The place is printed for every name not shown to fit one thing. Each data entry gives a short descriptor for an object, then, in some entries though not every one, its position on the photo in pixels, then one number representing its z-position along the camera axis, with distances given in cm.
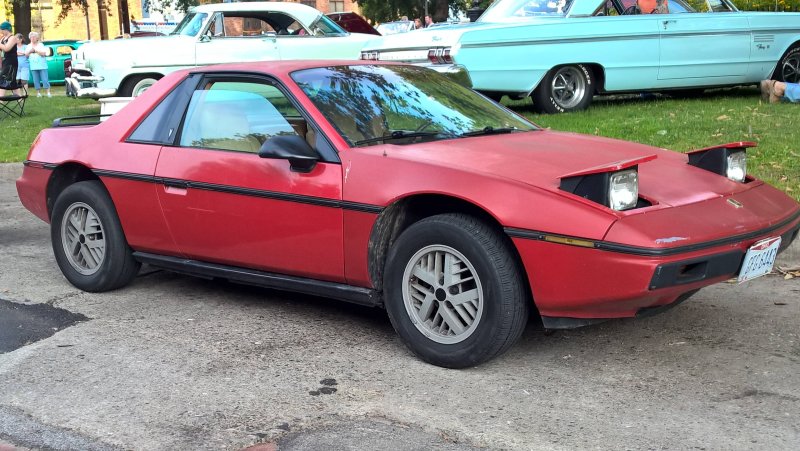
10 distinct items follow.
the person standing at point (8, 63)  1642
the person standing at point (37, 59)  2227
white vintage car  1411
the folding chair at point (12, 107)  1500
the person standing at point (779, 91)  1110
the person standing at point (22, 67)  2161
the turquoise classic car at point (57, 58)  2894
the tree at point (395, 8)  4266
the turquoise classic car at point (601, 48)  1077
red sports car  388
